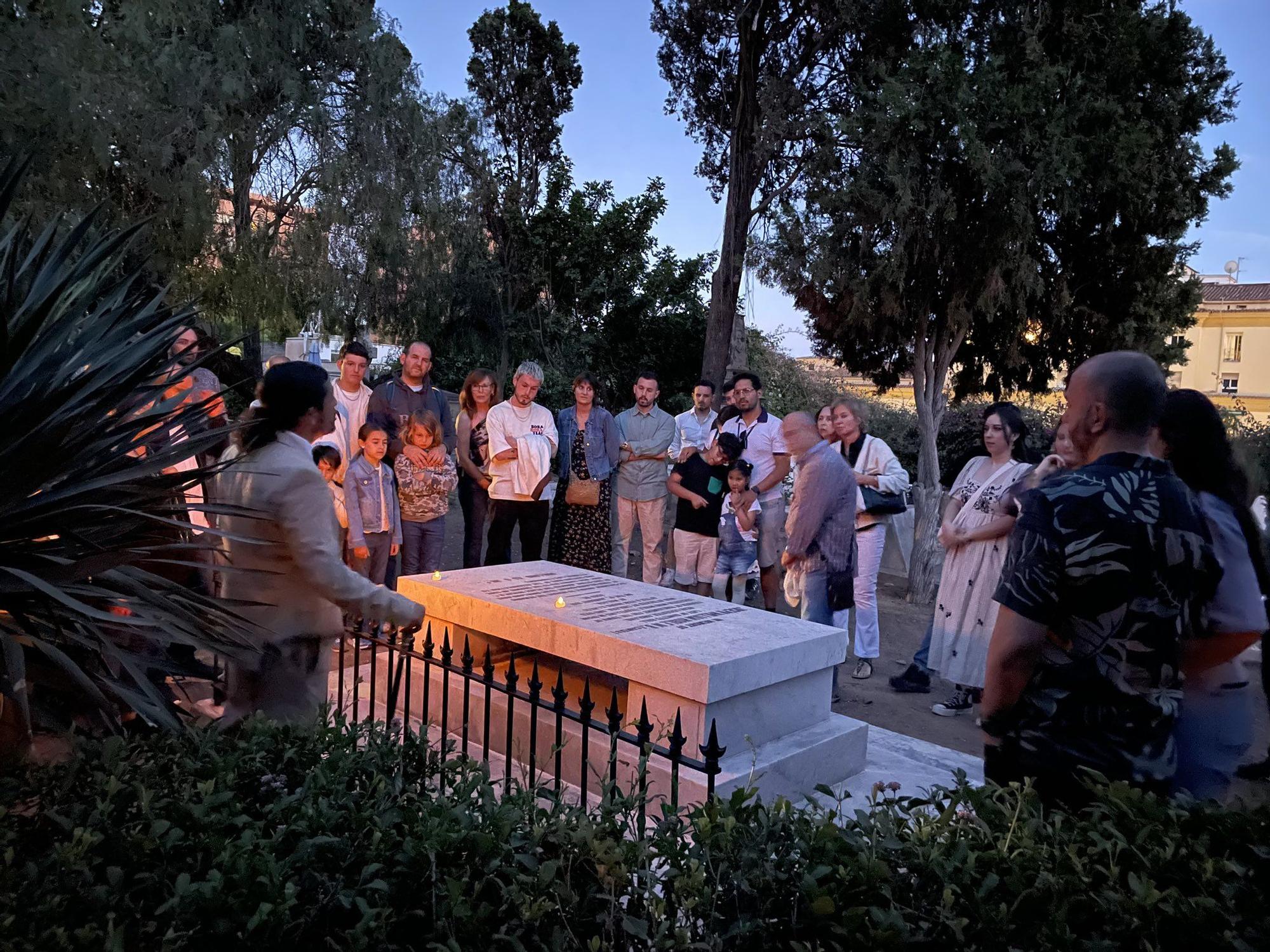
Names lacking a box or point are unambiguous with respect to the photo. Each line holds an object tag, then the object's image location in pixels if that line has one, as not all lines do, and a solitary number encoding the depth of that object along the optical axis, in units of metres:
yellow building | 45.97
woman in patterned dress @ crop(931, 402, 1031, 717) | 5.42
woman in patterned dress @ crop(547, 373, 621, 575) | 8.09
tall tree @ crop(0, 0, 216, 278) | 10.74
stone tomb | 4.02
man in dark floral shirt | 2.28
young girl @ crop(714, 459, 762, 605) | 7.39
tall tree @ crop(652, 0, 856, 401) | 15.03
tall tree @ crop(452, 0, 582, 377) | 25.84
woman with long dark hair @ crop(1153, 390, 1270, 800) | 2.73
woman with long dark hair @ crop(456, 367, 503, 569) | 8.02
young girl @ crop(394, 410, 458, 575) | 7.07
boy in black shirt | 7.82
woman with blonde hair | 6.59
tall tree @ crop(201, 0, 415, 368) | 17.73
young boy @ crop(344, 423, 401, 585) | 6.46
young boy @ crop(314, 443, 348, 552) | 6.02
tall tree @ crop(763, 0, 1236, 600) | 11.81
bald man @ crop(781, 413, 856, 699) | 5.73
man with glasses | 7.73
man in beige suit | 3.09
